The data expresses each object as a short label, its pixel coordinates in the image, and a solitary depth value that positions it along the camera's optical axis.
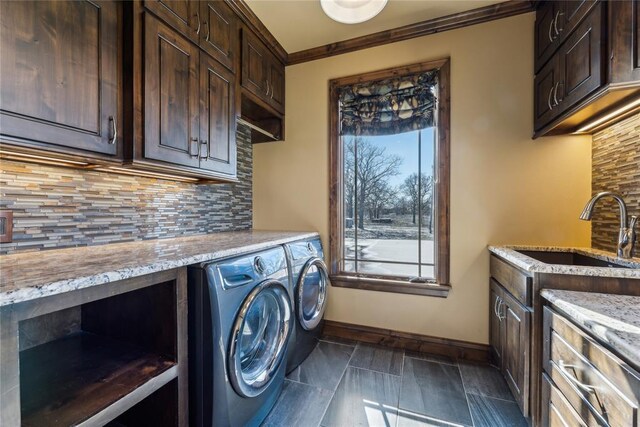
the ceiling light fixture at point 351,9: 1.56
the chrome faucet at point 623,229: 1.43
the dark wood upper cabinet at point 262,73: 2.12
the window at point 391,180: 2.23
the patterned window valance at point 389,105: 2.25
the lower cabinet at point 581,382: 0.75
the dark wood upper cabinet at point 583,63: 1.20
